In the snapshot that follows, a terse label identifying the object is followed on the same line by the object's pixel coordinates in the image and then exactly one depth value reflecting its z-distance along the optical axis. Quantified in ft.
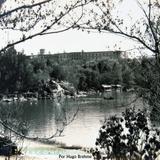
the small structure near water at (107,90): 386.40
